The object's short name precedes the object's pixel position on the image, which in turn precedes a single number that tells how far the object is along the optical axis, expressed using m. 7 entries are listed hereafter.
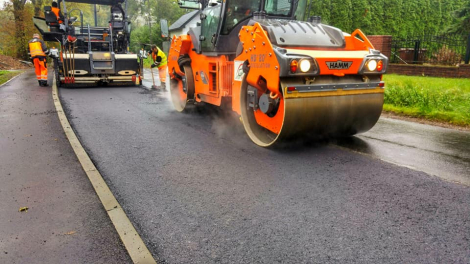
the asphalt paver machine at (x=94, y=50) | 12.58
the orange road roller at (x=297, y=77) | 4.39
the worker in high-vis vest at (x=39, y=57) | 13.07
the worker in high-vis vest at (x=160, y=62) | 12.75
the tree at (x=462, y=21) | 13.00
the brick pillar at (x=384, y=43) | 13.51
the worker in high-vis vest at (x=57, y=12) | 13.58
